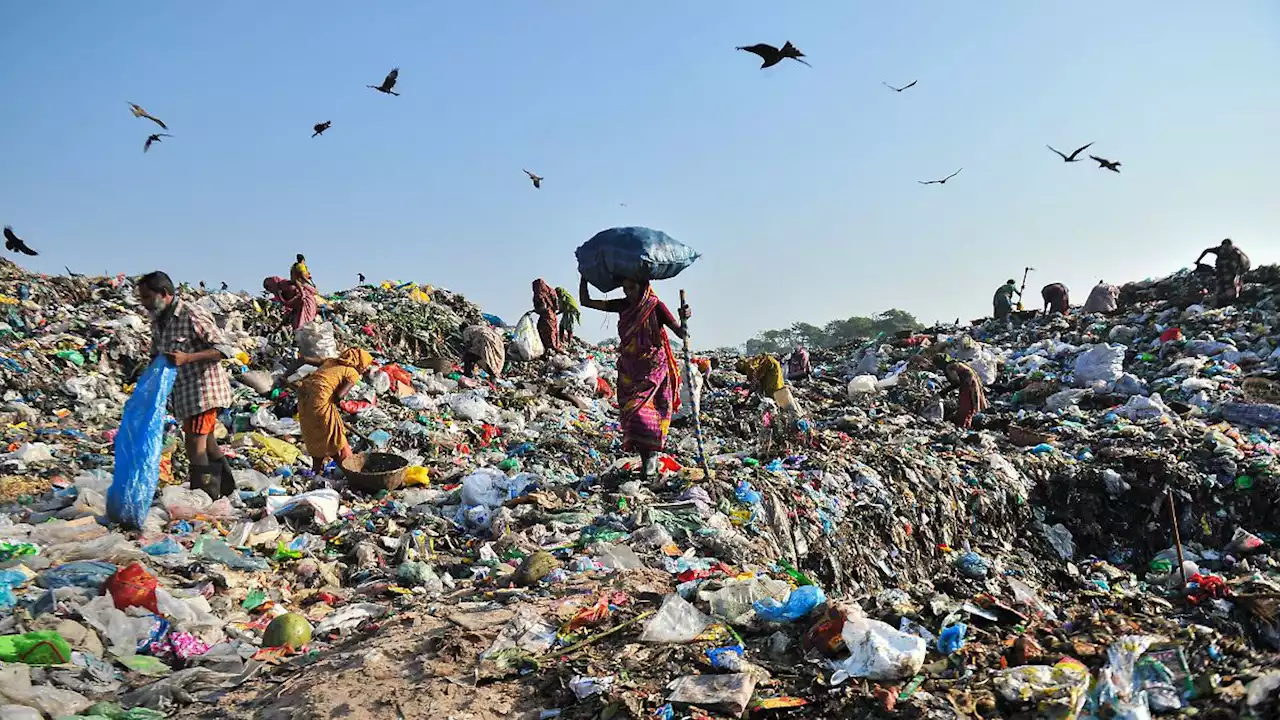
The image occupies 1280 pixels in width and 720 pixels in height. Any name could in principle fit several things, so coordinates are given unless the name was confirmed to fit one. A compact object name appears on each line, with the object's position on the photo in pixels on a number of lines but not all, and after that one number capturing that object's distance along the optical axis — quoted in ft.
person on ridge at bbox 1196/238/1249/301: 36.60
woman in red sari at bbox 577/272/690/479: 15.75
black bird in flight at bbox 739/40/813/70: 13.87
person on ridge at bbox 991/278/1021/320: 47.44
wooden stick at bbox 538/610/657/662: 8.01
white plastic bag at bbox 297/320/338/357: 24.81
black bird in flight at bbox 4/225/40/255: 24.40
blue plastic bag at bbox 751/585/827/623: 8.52
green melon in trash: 9.57
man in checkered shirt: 12.83
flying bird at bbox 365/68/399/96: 17.65
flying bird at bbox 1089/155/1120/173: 21.61
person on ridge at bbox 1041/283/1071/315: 44.98
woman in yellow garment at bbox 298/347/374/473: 16.39
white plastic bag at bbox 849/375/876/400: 33.37
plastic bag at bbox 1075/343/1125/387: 30.58
